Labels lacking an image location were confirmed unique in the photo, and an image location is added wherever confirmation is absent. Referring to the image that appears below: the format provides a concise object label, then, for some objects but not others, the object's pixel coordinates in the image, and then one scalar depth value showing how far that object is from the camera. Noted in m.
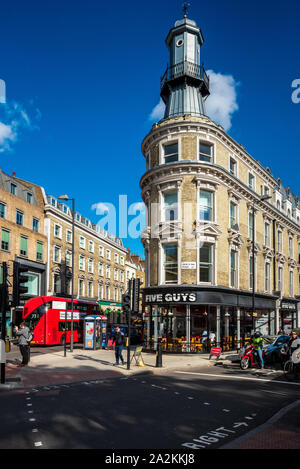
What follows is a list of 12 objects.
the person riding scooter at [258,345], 16.53
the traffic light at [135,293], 17.05
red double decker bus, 27.78
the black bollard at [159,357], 16.73
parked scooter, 16.90
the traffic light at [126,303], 15.92
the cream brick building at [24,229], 37.56
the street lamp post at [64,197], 21.92
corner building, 23.77
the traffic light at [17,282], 11.99
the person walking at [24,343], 16.76
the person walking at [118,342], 16.91
